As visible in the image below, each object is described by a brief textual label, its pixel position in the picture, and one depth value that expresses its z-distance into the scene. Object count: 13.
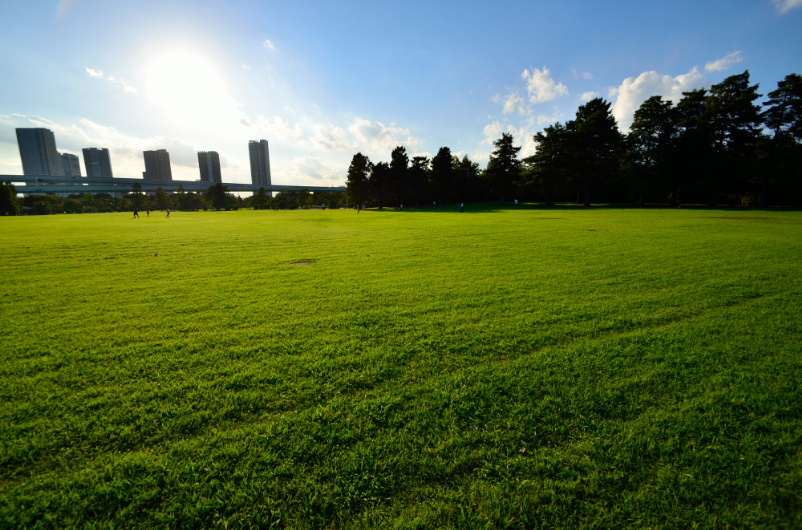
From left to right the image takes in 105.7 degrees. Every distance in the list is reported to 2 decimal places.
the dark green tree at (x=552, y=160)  45.19
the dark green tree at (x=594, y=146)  43.88
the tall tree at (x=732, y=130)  35.53
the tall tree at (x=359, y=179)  60.56
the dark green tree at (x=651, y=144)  40.41
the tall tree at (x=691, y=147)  38.00
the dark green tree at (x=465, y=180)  64.38
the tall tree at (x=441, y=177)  60.82
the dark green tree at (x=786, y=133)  32.69
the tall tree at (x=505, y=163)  51.88
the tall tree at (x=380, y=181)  60.72
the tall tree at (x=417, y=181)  63.94
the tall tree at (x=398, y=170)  61.50
